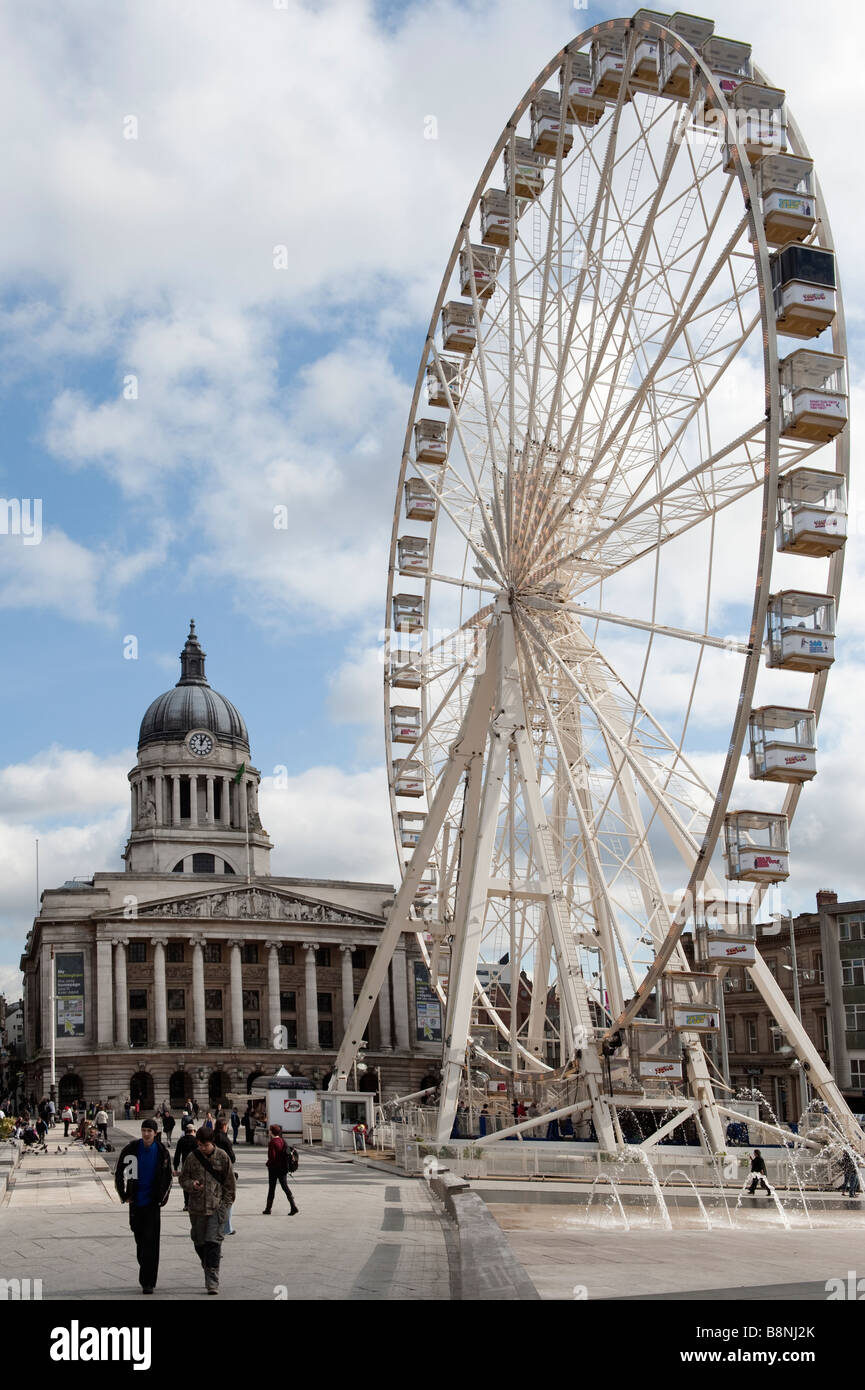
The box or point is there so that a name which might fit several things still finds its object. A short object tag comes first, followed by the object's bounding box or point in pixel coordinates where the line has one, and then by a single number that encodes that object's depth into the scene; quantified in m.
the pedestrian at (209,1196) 15.84
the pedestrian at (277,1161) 27.34
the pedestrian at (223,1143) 19.82
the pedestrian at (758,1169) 36.00
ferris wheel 31.73
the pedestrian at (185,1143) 26.50
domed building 123.88
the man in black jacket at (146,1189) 15.64
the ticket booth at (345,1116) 51.50
